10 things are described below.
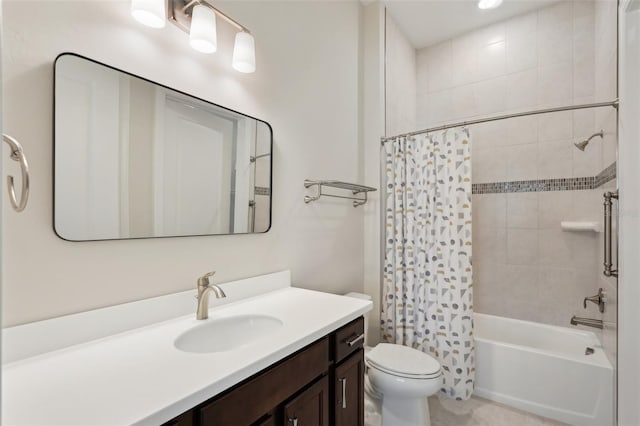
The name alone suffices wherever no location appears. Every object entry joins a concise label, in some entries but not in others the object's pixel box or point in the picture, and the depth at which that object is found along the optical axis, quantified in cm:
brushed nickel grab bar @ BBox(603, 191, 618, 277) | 167
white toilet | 168
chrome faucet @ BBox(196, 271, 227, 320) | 127
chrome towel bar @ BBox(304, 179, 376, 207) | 196
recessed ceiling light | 245
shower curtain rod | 170
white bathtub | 185
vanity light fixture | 129
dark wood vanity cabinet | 87
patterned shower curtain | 213
